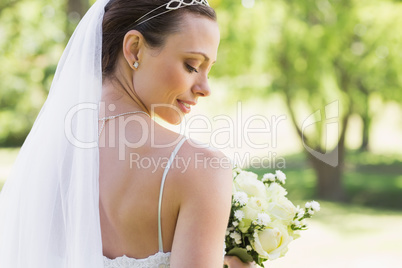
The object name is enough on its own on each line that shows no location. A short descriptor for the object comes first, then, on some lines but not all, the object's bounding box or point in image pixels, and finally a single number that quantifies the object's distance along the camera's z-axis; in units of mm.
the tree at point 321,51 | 10954
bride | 2478
